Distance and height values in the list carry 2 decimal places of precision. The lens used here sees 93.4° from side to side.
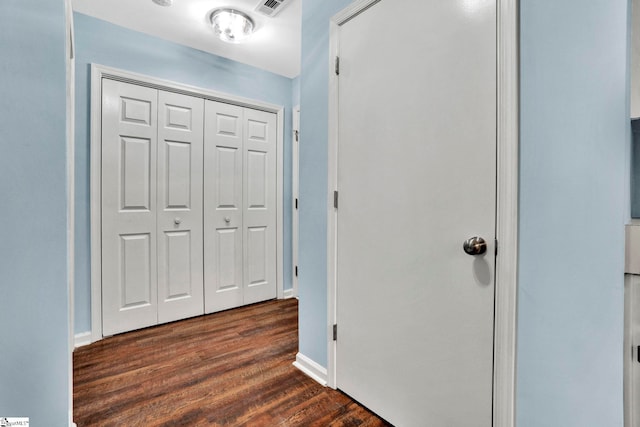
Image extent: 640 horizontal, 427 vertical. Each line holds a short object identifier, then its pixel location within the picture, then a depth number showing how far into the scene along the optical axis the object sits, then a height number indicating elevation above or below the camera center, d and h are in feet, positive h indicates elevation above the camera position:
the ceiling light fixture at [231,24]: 7.27 +4.65
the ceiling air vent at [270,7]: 6.88 +4.76
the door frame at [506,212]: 3.29 -0.01
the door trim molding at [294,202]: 10.96 +0.31
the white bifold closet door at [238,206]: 9.34 +0.14
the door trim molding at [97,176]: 7.47 +0.83
